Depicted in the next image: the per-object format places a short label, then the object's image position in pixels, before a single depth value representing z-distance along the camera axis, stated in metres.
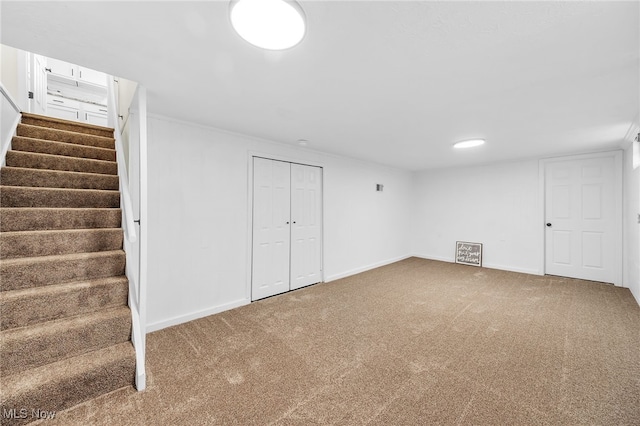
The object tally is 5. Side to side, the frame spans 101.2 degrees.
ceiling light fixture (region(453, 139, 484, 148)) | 3.64
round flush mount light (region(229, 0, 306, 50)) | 1.23
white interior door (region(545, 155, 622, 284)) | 4.20
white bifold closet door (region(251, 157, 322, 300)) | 3.61
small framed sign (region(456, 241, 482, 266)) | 5.58
